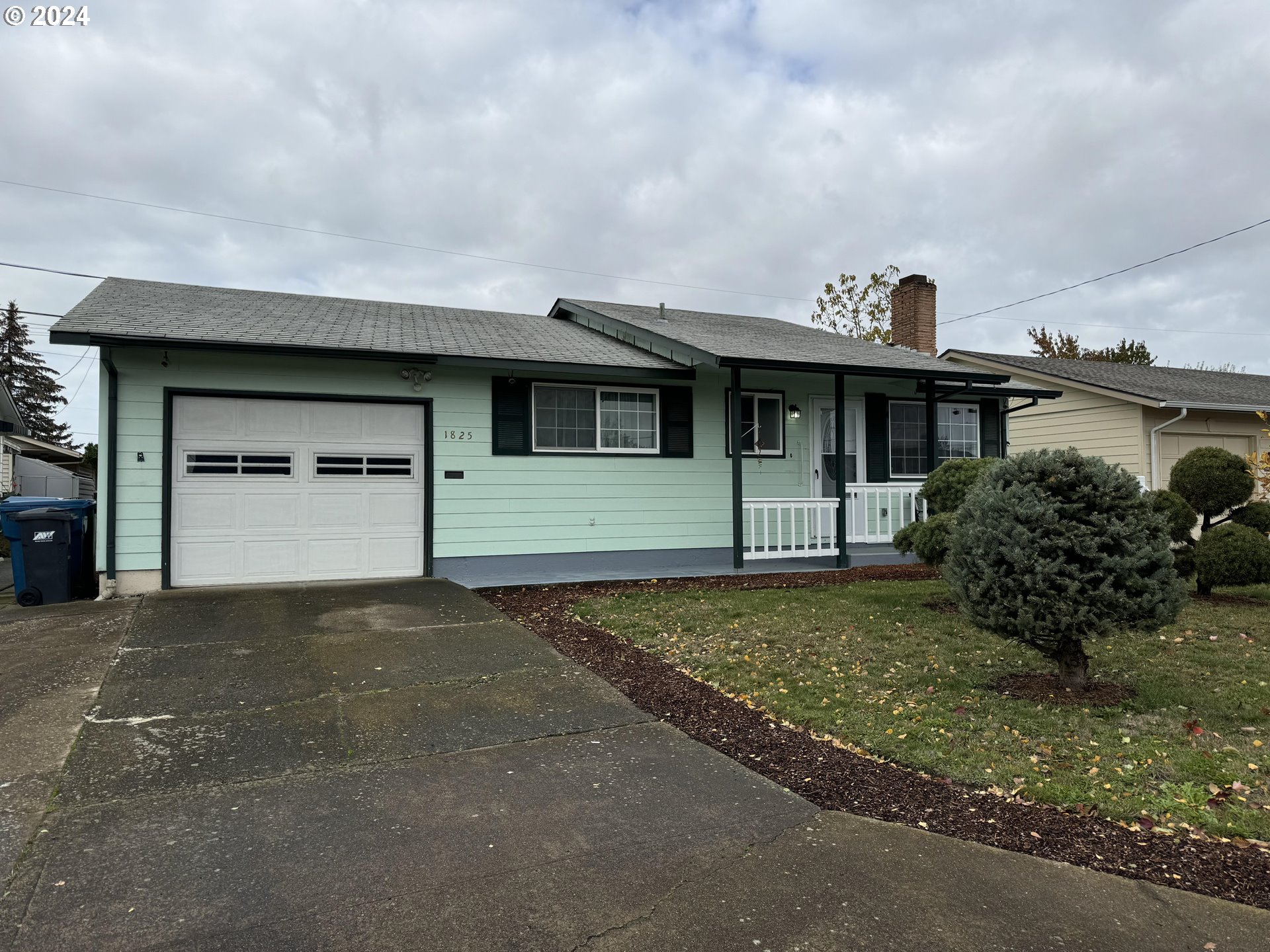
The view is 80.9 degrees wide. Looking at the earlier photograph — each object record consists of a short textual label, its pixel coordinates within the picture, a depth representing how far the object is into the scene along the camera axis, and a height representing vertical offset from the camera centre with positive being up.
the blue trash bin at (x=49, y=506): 7.35 -0.33
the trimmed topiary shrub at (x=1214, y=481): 7.91 +0.02
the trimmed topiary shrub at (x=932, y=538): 7.22 -0.51
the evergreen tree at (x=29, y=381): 37.88 +5.91
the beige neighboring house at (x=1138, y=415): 13.63 +1.34
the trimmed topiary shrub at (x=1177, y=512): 7.79 -0.30
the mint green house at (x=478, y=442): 8.04 +0.60
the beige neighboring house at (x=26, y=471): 17.67 +0.63
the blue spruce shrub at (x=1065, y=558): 3.94 -0.40
